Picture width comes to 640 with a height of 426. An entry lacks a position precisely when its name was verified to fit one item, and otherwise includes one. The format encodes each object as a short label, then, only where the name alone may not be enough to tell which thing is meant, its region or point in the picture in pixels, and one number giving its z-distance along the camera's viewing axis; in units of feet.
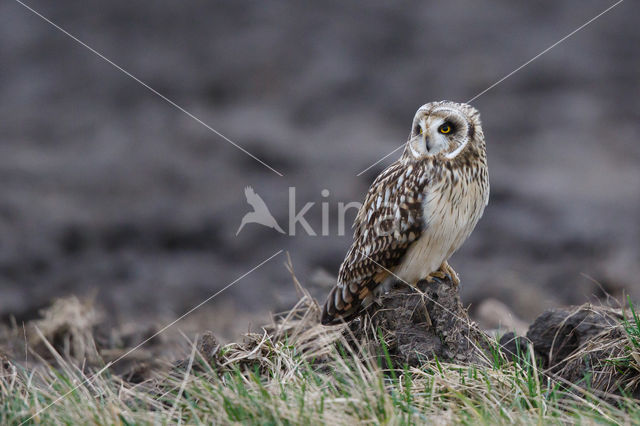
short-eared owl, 35.14
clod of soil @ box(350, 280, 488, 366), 33.06
